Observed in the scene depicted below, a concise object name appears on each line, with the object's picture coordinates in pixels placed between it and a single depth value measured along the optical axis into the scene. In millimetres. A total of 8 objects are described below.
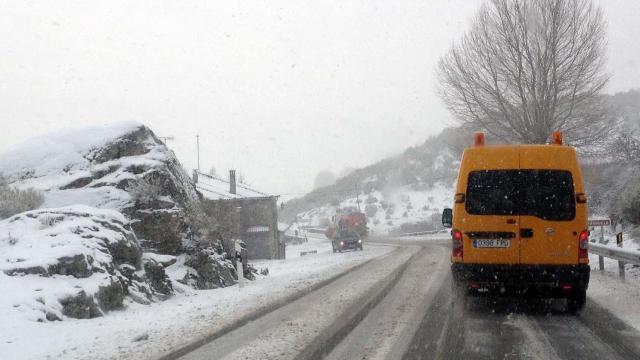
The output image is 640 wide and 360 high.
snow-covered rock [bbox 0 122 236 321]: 9281
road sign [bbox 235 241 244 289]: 13595
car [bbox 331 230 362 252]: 37156
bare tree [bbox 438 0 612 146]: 25375
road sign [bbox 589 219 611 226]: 16455
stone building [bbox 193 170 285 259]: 50656
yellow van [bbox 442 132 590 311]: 7914
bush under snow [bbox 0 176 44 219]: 12680
